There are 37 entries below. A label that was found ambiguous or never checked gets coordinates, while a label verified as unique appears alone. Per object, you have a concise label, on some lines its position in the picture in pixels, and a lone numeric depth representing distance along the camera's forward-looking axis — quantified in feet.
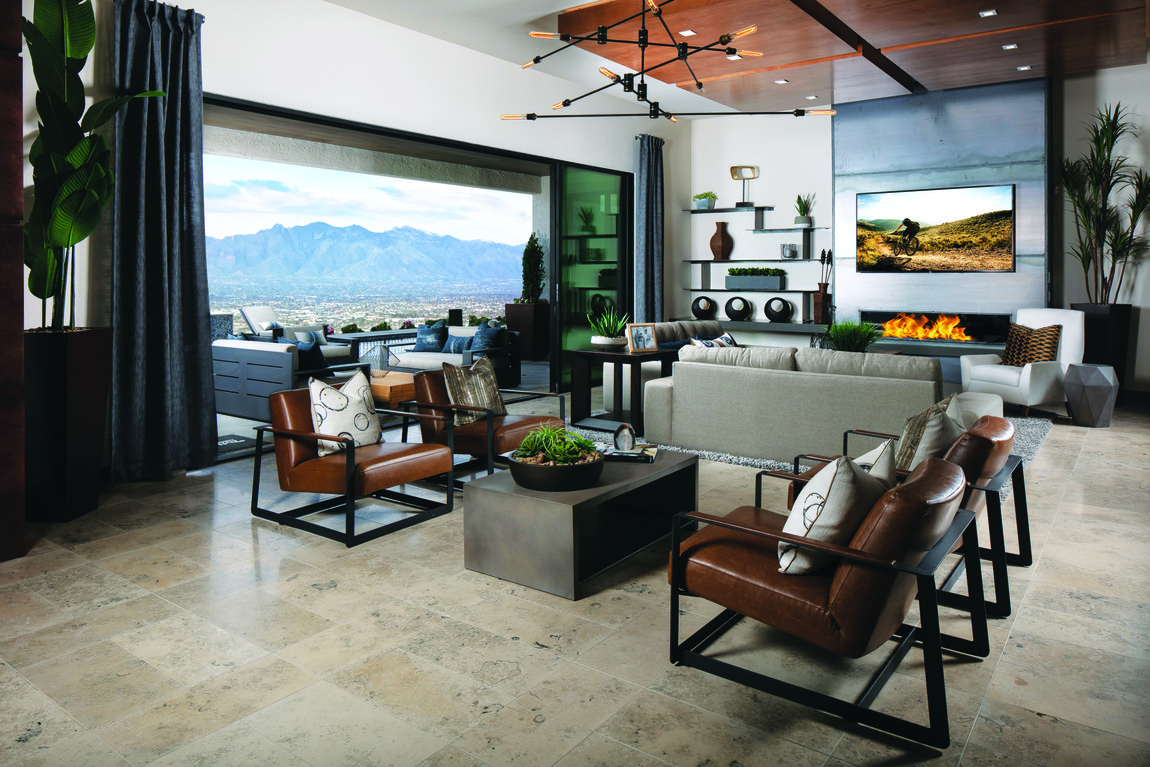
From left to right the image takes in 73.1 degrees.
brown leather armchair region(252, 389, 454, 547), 12.30
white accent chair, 22.02
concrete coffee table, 10.05
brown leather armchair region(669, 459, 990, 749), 6.66
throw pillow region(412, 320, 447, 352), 28.99
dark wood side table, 20.49
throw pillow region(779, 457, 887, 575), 7.16
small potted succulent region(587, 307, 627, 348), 21.70
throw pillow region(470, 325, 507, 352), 27.35
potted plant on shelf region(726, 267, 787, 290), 32.07
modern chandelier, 14.79
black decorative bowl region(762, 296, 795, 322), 31.89
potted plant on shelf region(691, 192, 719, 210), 33.37
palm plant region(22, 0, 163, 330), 13.23
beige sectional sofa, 15.81
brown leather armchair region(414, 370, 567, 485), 15.30
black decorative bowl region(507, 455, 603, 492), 10.42
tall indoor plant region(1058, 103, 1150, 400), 24.00
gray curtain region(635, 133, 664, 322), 30.99
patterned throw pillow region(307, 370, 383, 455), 13.21
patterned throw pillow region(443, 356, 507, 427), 15.52
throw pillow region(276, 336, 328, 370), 20.72
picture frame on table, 21.57
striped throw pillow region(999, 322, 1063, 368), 22.99
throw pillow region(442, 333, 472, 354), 28.03
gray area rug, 17.29
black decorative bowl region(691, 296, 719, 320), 33.81
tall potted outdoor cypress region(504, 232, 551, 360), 36.37
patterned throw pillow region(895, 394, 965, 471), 8.91
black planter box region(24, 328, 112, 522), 13.03
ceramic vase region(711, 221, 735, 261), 33.42
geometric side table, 21.26
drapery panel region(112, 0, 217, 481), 15.56
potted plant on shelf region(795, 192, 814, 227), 31.12
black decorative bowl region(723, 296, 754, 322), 33.01
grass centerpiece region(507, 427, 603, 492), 10.44
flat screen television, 26.35
